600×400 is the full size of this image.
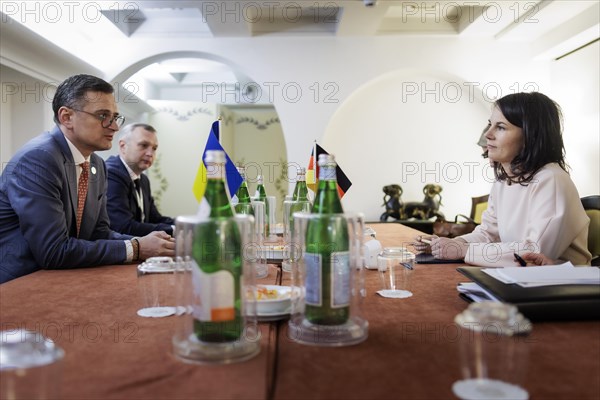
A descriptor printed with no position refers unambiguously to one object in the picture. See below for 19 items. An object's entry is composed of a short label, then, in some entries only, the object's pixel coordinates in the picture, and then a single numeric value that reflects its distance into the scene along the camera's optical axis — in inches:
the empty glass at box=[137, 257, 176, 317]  43.9
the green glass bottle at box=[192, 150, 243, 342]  31.8
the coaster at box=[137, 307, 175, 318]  42.6
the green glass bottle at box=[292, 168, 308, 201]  84.1
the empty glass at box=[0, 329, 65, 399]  22.1
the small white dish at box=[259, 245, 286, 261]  73.6
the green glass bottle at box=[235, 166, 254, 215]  74.9
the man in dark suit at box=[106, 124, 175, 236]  131.1
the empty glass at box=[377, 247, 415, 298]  50.3
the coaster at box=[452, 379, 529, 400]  25.5
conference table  27.2
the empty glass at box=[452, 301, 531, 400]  24.4
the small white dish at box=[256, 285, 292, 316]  40.1
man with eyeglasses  67.9
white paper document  42.5
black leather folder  38.7
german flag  76.7
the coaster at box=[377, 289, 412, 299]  49.7
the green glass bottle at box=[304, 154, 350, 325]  35.5
